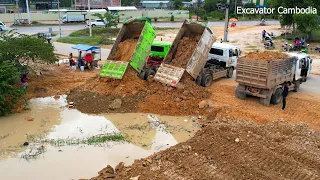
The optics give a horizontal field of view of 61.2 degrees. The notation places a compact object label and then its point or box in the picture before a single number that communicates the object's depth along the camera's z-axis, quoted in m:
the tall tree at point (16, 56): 11.90
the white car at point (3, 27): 34.93
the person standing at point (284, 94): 12.16
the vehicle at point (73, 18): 45.48
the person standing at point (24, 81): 14.09
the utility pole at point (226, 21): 23.86
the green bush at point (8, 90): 11.52
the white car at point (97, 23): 40.64
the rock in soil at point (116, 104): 12.39
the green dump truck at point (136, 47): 13.68
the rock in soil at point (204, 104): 12.23
